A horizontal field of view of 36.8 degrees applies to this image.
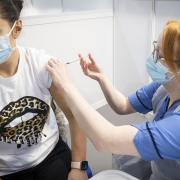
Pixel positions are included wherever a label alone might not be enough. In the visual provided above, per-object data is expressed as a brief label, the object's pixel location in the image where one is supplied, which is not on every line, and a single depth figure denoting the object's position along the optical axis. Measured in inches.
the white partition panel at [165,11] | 95.8
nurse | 38.6
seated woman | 44.9
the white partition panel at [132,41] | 108.1
